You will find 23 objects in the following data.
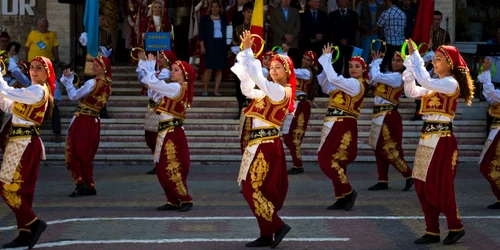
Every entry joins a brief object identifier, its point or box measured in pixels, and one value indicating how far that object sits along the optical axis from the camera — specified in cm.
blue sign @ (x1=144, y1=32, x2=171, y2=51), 1981
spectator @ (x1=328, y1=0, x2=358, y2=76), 2014
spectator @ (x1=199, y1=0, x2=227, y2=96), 2016
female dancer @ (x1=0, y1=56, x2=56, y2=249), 1105
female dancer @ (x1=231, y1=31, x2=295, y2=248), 1094
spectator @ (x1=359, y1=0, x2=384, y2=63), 2111
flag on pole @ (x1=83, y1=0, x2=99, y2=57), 1622
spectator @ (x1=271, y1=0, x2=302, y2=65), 1992
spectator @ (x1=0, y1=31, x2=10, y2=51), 1912
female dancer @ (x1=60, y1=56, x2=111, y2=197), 1491
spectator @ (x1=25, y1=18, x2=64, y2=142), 2034
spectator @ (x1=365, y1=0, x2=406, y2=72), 2002
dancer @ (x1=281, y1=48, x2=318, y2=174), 1761
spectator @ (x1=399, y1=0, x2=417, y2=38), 2048
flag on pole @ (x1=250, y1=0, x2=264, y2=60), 1245
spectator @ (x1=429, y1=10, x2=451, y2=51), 2009
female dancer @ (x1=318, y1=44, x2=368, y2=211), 1362
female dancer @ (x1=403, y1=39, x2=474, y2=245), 1118
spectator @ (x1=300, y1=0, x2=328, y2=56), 2014
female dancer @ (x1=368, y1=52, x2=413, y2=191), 1519
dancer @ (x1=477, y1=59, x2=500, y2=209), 1369
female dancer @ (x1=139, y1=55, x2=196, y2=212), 1349
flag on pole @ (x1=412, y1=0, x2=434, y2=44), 1260
